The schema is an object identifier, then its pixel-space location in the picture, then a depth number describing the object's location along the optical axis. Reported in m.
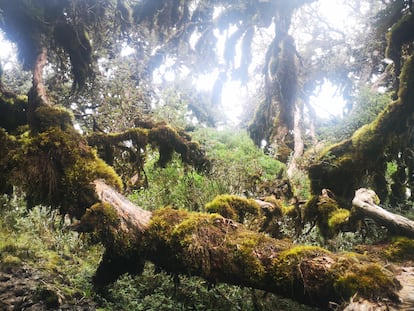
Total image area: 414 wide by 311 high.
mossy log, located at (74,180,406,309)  2.86
